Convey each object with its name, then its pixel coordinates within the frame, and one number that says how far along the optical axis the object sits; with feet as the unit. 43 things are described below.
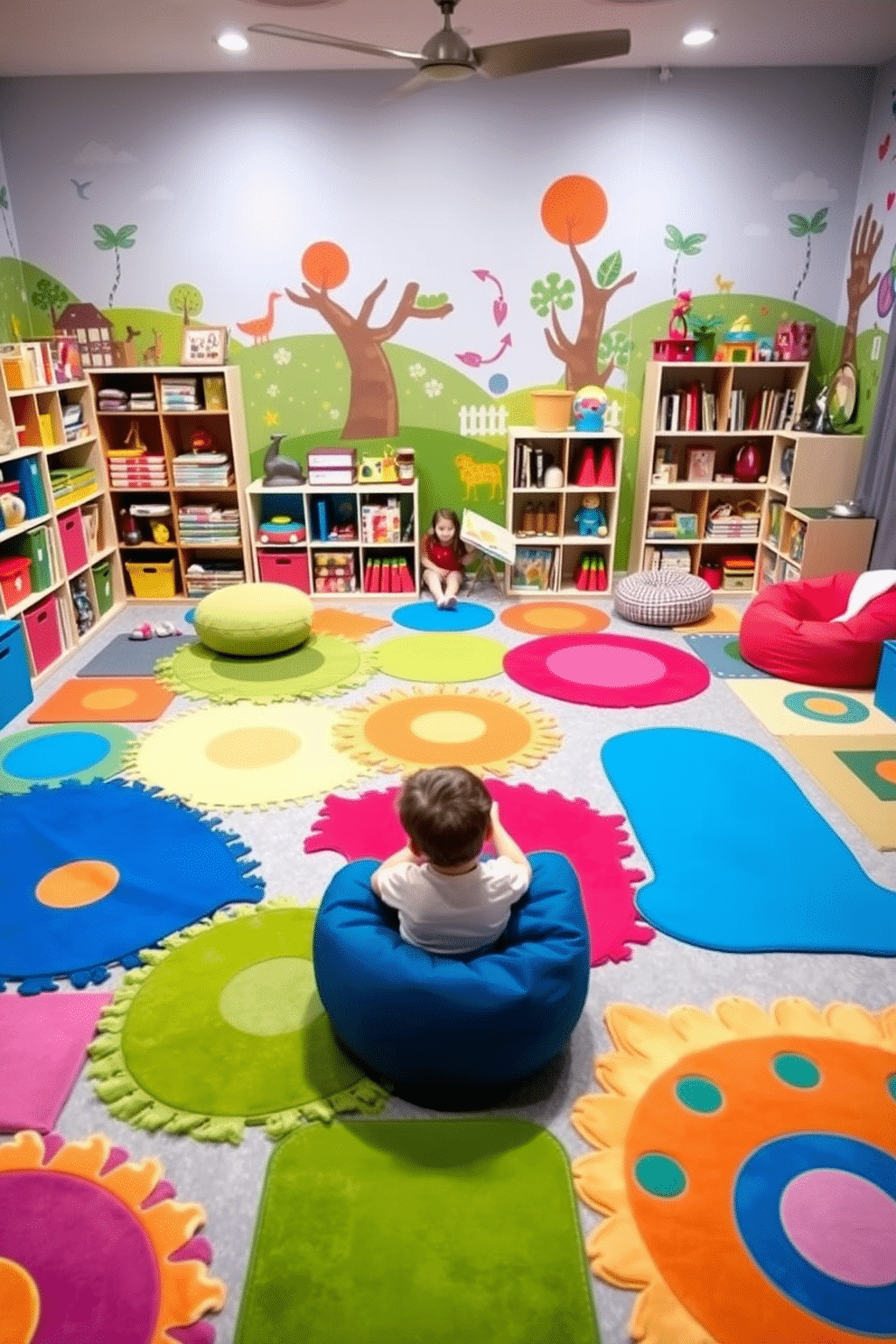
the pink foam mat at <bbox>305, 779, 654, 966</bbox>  9.52
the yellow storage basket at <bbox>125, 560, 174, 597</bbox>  20.44
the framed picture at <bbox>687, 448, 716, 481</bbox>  20.42
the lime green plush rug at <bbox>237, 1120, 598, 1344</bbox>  5.76
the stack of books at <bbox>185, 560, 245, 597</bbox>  20.56
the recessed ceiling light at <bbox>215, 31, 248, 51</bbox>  15.72
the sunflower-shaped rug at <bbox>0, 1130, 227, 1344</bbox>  5.81
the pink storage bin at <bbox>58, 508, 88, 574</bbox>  17.52
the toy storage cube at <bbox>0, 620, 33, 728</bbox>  14.33
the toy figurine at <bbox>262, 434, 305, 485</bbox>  19.85
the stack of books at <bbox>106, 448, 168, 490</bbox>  19.43
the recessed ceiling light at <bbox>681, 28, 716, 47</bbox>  15.84
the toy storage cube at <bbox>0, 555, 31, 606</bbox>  15.35
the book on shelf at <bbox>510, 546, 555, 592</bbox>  20.75
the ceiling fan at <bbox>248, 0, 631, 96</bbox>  10.77
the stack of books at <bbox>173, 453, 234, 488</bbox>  19.62
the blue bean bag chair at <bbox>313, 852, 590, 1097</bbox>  6.86
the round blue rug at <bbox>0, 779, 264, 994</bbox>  9.09
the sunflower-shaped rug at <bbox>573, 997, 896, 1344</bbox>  5.88
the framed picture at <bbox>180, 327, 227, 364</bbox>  19.03
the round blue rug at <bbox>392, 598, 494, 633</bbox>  18.78
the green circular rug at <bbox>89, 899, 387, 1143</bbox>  7.30
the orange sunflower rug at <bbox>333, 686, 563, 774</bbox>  13.02
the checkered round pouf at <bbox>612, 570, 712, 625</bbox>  18.29
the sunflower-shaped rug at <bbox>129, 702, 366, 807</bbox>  12.22
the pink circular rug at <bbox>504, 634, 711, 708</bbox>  15.08
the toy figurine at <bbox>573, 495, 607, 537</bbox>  20.40
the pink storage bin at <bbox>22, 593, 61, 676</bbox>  16.01
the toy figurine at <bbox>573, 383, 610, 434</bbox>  19.62
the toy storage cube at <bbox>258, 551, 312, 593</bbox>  20.24
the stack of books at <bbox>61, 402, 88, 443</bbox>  17.94
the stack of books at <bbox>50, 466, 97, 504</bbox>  17.40
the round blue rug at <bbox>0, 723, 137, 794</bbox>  12.67
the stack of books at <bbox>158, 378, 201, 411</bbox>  18.94
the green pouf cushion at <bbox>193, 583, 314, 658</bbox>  16.53
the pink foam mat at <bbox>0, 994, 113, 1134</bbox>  7.32
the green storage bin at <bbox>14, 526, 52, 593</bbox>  16.25
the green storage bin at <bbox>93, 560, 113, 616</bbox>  19.34
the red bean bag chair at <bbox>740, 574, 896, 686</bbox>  15.05
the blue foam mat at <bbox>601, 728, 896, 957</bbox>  9.35
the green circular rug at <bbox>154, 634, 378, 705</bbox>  15.46
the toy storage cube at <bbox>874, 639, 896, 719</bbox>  14.32
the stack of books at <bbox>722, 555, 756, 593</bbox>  21.13
